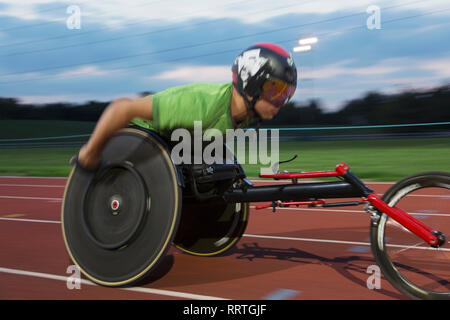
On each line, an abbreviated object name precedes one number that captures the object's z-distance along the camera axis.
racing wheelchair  3.28
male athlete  3.45
